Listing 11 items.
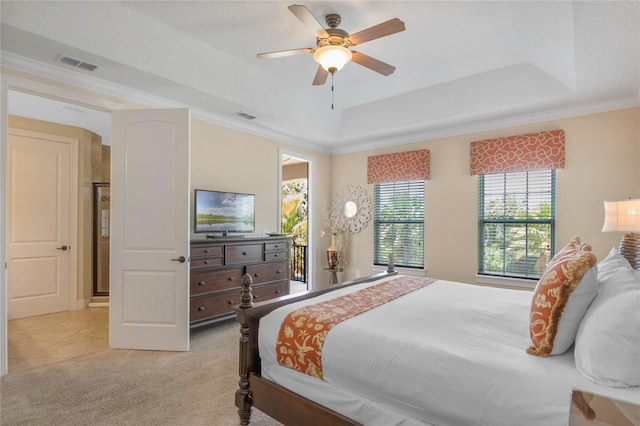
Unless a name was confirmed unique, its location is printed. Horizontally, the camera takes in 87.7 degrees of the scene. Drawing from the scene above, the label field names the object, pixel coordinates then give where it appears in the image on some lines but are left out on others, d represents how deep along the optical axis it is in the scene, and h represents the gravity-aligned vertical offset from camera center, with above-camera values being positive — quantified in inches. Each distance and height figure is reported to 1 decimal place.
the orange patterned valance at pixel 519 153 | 154.6 +30.5
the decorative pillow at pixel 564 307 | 55.9 -15.6
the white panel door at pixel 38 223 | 167.6 -3.9
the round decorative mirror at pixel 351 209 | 220.5 +4.3
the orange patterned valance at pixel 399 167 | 193.5 +29.6
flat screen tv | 156.4 +1.8
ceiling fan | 87.6 +49.4
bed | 47.8 -24.9
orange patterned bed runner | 68.4 -24.6
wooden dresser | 138.9 -26.2
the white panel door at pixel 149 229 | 126.3 -5.3
